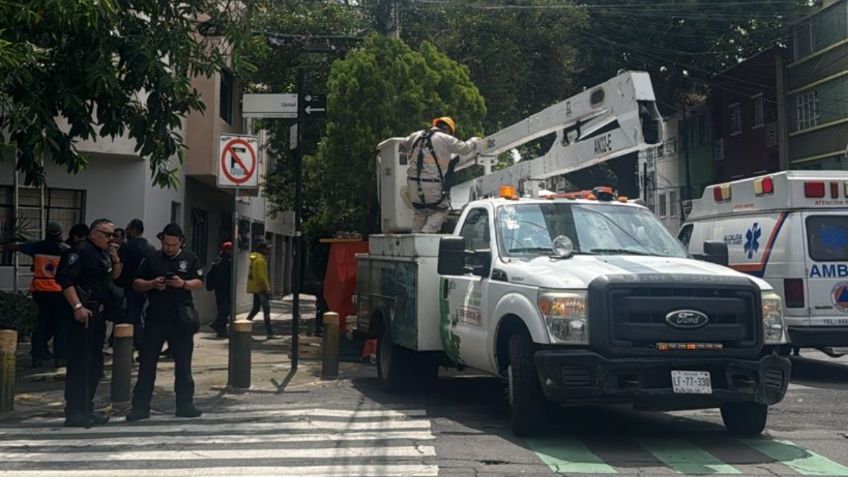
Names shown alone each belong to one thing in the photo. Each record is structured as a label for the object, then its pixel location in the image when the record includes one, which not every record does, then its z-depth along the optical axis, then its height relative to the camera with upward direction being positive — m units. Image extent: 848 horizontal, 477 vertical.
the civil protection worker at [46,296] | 11.58 -0.26
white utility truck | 6.46 -0.20
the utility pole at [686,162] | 39.14 +5.59
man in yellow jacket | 16.48 -0.09
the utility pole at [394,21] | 18.86 +5.88
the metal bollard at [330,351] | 10.81 -0.94
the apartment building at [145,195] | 14.57 +1.61
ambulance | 10.36 +0.34
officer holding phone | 8.11 -0.40
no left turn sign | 10.32 +1.43
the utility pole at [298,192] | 11.10 +1.13
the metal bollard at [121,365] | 8.84 -0.93
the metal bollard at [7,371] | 8.48 -0.95
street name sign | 11.19 +2.29
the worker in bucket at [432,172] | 10.11 +1.28
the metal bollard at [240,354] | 9.83 -0.90
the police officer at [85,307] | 7.80 -0.28
